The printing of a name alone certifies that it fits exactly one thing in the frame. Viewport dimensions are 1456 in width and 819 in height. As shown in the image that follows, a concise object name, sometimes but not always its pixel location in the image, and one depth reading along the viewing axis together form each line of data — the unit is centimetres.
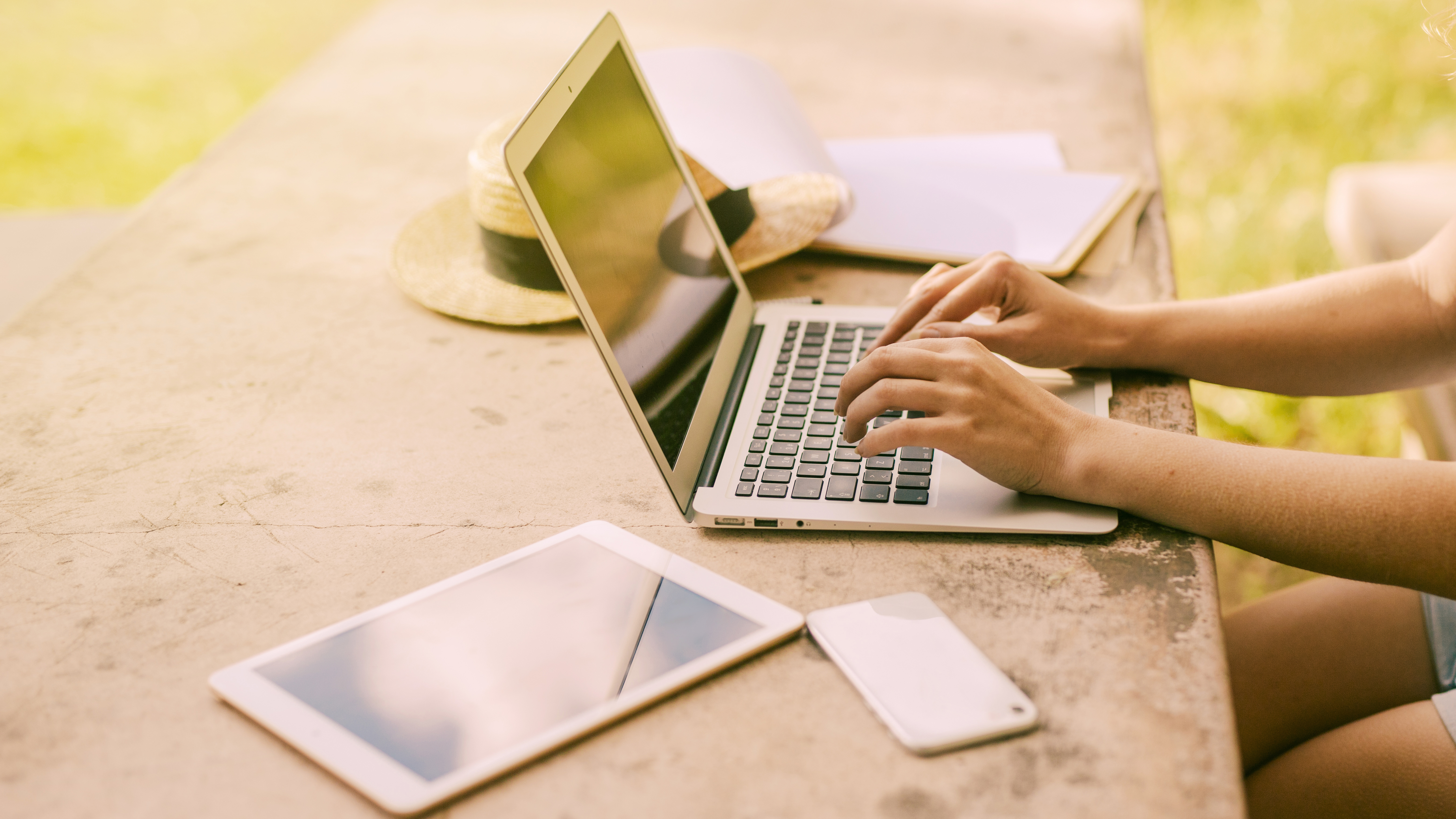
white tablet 61
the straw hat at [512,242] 114
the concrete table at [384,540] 60
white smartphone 61
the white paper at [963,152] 143
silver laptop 78
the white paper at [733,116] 122
